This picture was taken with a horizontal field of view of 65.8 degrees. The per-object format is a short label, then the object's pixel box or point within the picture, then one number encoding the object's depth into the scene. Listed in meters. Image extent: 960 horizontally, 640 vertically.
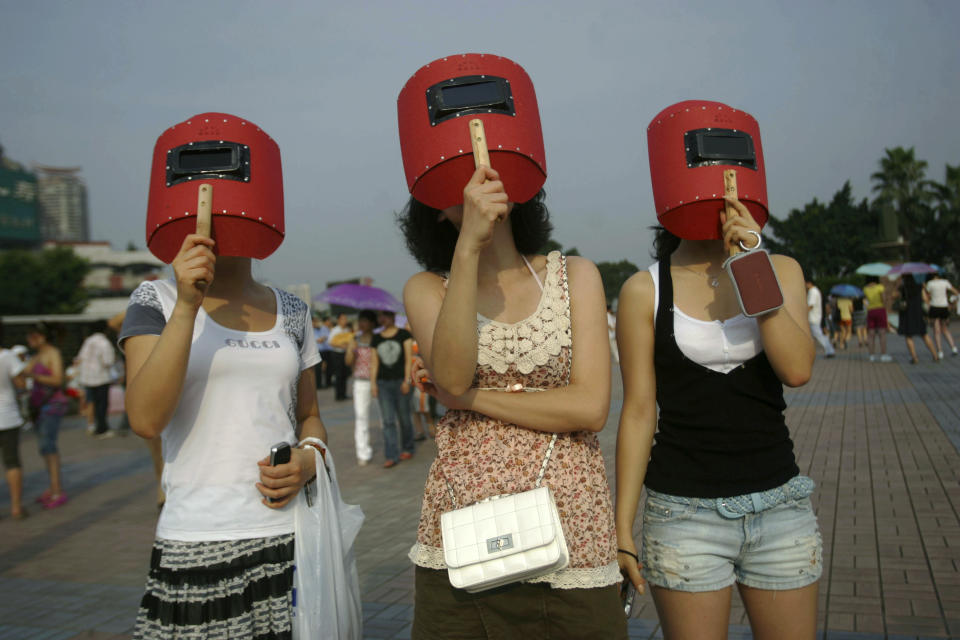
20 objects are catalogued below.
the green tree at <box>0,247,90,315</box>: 73.19
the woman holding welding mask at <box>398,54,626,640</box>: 1.74
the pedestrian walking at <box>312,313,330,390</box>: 20.03
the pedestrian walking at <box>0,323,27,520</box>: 7.33
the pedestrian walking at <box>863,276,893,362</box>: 16.16
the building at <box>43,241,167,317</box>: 115.07
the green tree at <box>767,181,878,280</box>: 64.81
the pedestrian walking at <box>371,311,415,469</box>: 9.31
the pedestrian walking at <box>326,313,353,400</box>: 15.77
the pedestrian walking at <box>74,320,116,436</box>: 12.34
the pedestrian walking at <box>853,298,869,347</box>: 22.59
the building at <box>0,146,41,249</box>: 88.19
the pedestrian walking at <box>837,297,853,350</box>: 23.65
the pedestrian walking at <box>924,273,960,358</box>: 15.60
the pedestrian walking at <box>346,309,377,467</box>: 9.52
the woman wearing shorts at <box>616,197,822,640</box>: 2.09
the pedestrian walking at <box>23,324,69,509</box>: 8.16
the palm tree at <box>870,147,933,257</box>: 56.34
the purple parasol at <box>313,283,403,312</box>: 10.35
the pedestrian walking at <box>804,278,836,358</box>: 17.86
